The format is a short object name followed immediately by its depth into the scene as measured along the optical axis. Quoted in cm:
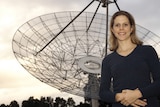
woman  301
